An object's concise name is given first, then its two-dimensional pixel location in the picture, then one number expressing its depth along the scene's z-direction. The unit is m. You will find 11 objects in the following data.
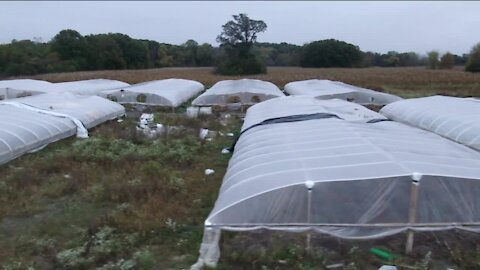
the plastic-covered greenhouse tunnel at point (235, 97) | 19.89
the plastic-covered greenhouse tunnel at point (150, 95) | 19.27
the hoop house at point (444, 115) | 9.89
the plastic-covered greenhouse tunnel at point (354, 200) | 4.93
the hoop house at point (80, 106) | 13.33
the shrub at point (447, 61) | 57.61
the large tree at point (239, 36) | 58.09
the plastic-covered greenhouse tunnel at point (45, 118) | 9.71
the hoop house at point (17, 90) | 20.50
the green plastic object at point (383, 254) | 4.87
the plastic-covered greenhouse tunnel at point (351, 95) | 19.43
